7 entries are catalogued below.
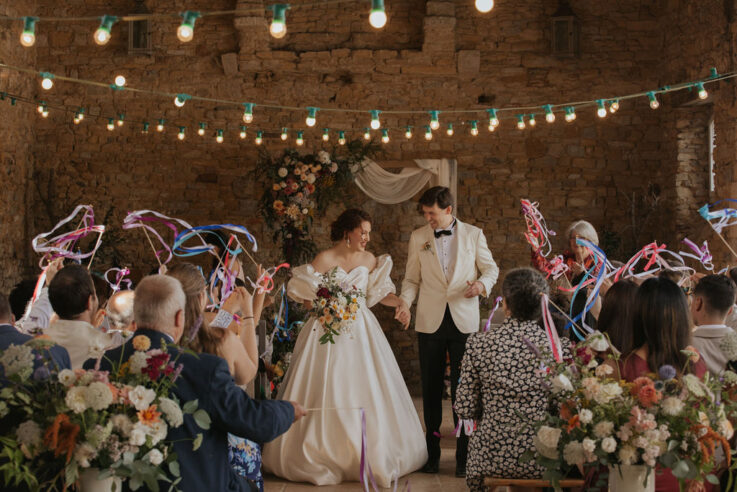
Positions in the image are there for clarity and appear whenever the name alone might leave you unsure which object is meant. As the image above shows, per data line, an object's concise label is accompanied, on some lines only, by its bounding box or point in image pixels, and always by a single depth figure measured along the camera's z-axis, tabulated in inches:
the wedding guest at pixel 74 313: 140.6
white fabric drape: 352.5
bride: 198.7
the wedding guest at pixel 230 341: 124.8
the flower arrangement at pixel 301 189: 338.0
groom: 211.2
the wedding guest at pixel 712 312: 133.4
